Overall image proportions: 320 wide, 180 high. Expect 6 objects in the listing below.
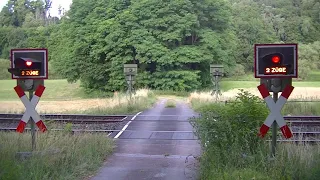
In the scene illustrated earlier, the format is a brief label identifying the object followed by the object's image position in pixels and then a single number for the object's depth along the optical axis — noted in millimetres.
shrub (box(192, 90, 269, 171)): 7715
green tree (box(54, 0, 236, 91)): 49438
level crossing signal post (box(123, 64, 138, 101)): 28844
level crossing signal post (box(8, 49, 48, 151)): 8445
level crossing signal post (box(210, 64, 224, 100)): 29734
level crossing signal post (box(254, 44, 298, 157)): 7629
